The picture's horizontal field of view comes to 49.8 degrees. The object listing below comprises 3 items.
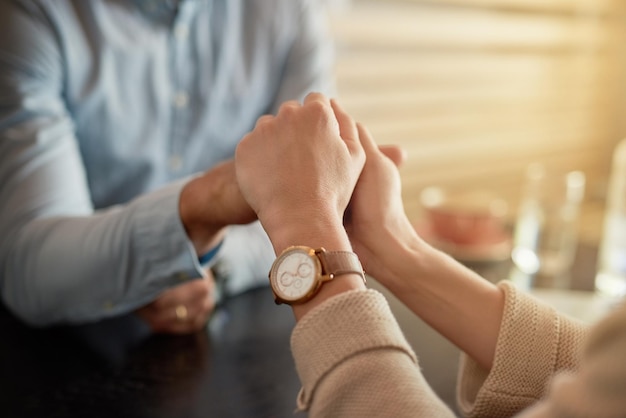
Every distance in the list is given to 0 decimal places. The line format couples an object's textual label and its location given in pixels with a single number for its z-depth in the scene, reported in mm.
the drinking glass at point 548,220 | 1275
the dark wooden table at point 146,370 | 657
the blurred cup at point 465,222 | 1292
